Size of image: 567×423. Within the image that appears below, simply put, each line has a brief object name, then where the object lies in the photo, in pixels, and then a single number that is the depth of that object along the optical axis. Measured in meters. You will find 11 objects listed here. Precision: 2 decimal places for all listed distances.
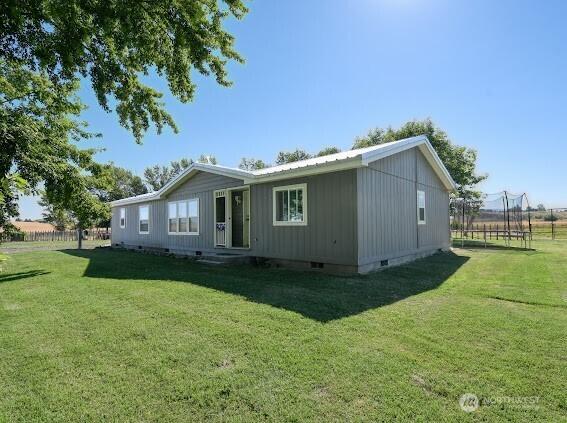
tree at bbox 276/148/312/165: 41.62
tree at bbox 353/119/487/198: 21.17
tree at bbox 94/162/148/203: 38.68
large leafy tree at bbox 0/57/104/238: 4.85
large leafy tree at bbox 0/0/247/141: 3.60
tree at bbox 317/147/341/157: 35.55
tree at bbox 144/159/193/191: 45.47
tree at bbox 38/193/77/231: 33.63
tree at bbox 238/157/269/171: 44.33
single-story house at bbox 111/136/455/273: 7.77
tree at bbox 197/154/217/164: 43.04
